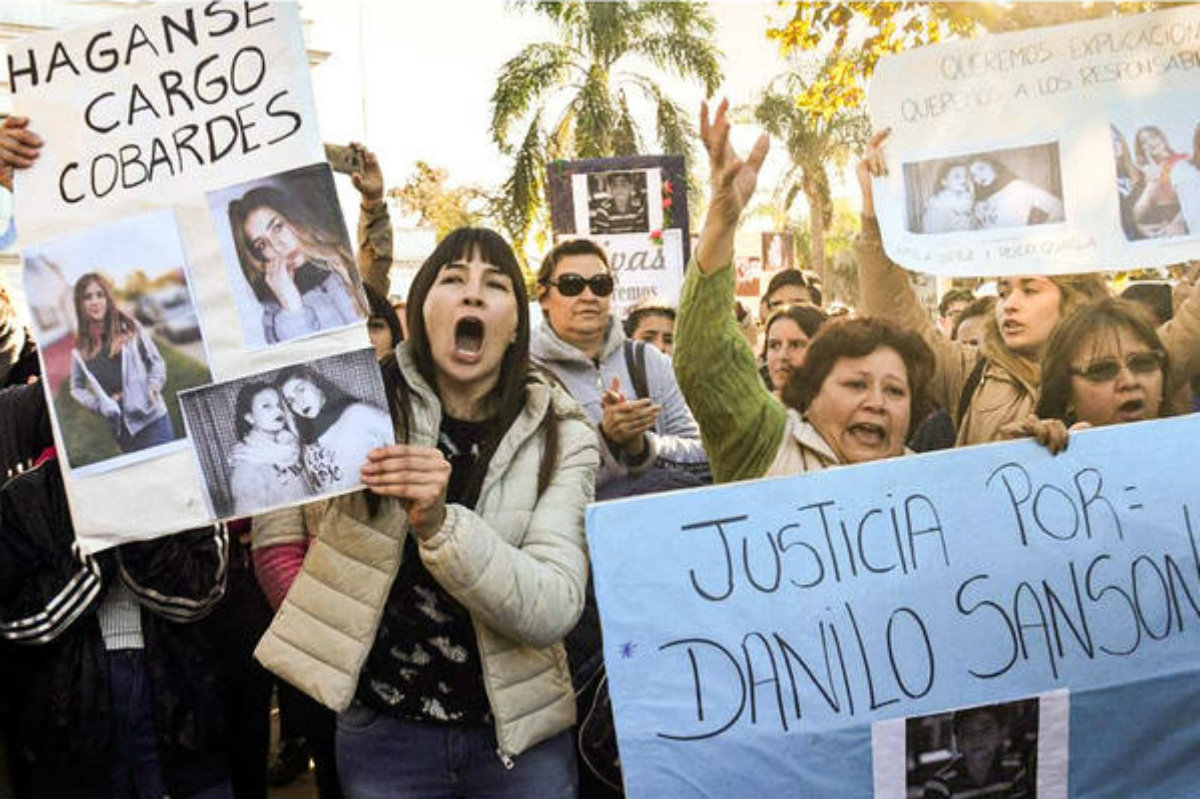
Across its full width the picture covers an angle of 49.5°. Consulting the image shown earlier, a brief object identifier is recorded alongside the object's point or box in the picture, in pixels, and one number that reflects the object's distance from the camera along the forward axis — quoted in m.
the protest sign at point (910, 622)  2.40
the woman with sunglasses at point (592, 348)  3.82
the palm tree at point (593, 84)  20.41
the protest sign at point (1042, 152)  2.99
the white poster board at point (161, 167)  2.28
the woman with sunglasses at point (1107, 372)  3.05
